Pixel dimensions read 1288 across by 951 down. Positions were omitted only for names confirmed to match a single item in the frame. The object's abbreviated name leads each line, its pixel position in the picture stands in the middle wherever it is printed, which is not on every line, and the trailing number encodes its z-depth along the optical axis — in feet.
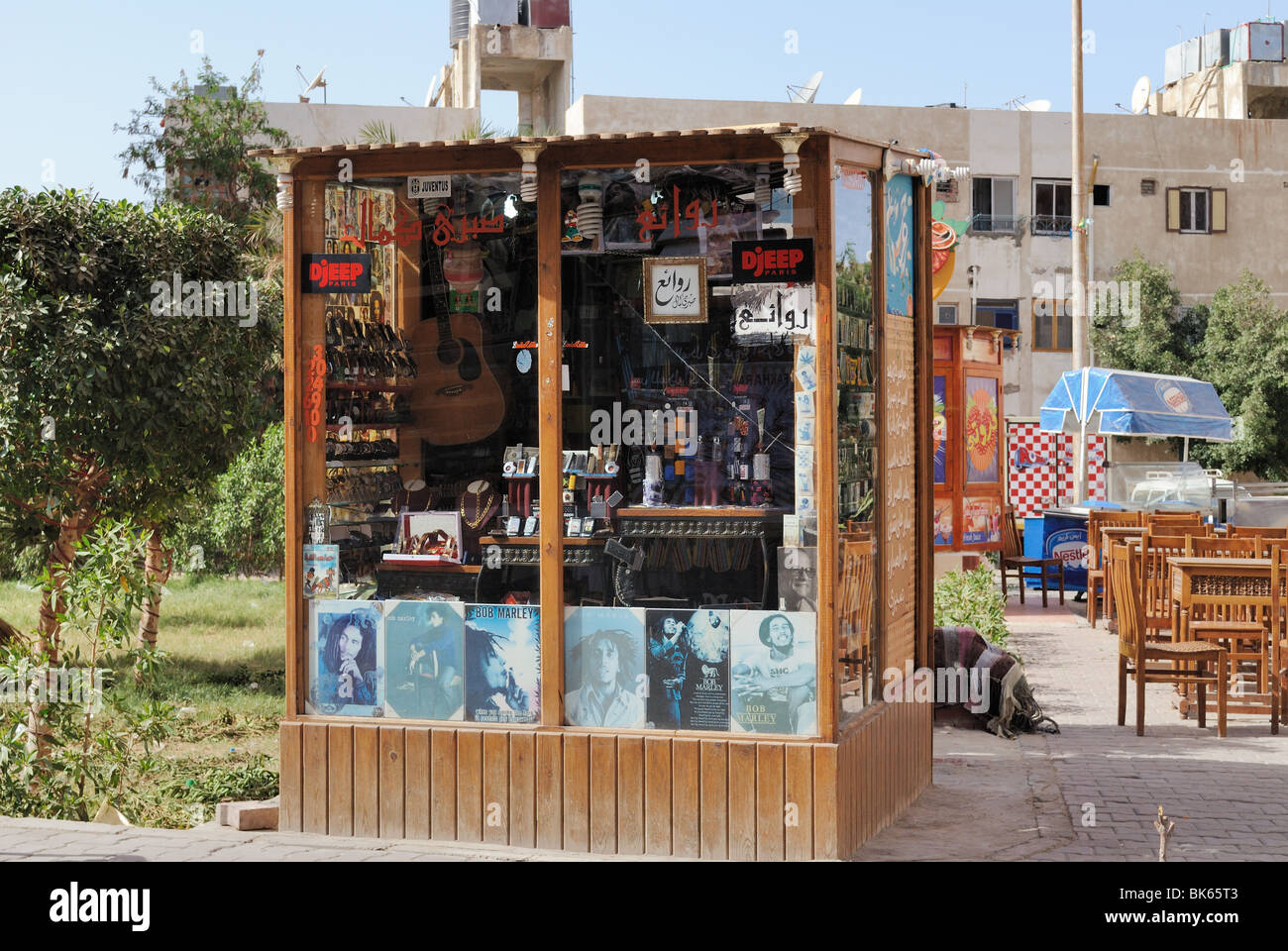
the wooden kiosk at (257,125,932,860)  21.67
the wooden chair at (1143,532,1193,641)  39.91
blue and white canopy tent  67.97
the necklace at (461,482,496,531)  24.14
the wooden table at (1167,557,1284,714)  34.76
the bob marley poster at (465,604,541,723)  22.62
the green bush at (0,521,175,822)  28.27
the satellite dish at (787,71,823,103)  117.50
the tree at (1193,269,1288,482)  115.55
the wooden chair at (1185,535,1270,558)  38.88
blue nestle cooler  63.00
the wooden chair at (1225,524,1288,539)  44.11
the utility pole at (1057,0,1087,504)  91.91
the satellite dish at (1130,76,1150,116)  135.13
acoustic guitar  25.46
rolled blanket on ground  33.17
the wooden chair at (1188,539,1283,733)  34.58
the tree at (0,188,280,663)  38.99
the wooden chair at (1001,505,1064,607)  61.31
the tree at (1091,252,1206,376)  117.60
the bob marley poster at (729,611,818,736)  21.54
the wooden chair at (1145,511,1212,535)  48.37
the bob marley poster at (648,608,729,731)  21.86
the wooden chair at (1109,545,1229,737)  33.19
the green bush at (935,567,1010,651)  40.93
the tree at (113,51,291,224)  93.45
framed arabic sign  23.52
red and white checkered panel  96.73
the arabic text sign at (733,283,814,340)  21.74
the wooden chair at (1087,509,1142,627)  54.95
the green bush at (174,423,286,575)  71.82
